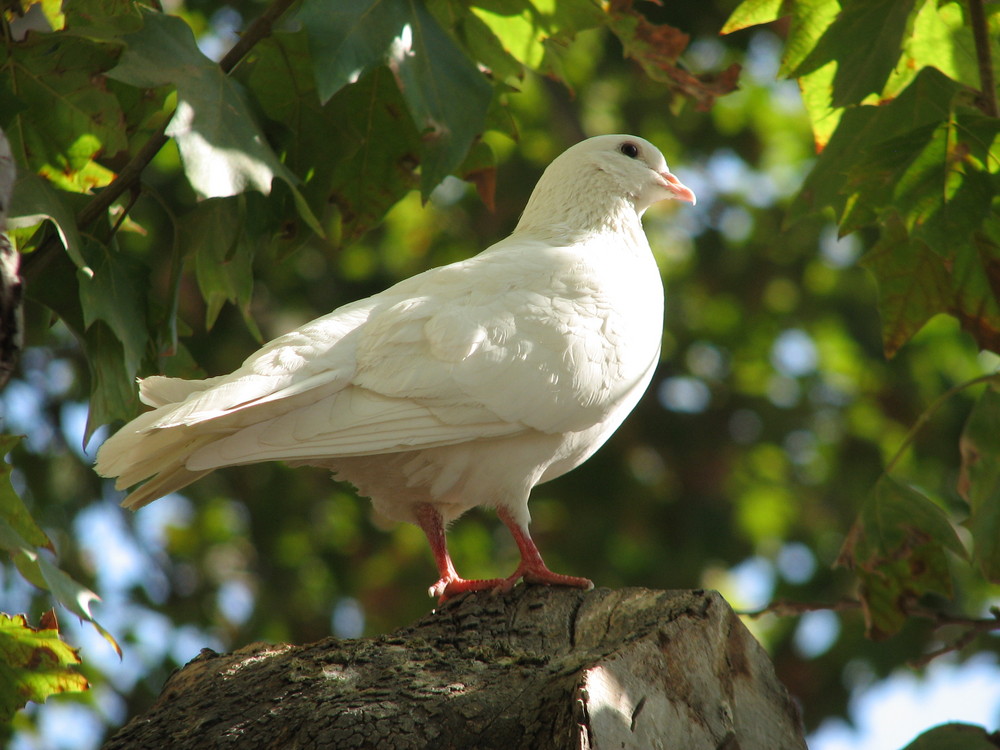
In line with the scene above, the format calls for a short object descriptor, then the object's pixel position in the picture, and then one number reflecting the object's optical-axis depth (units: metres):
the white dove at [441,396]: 6.97
